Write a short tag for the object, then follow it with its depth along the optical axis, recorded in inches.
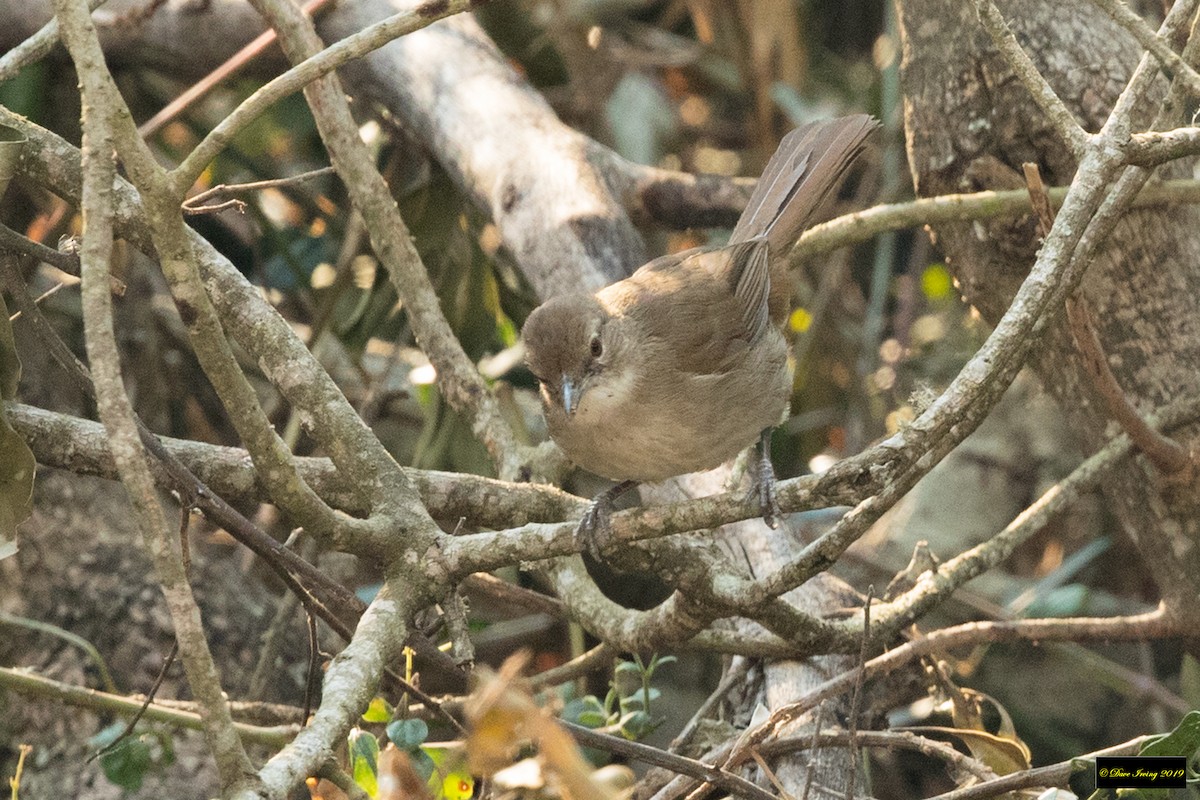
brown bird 241.4
